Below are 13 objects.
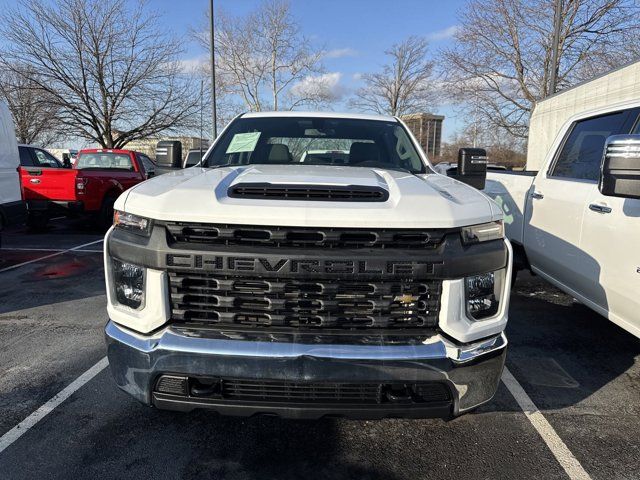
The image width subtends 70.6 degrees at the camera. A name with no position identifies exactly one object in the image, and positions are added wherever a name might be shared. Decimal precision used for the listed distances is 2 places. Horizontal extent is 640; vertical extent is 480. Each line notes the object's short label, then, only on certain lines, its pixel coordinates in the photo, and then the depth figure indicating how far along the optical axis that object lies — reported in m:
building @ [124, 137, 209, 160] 23.05
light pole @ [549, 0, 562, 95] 13.40
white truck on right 2.89
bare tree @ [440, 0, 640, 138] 18.81
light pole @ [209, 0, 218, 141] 15.02
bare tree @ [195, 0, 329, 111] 29.42
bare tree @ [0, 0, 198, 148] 19.52
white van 6.93
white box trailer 8.64
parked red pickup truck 10.02
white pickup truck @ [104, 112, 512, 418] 2.03
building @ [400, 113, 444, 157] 33.53
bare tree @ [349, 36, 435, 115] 32.66
